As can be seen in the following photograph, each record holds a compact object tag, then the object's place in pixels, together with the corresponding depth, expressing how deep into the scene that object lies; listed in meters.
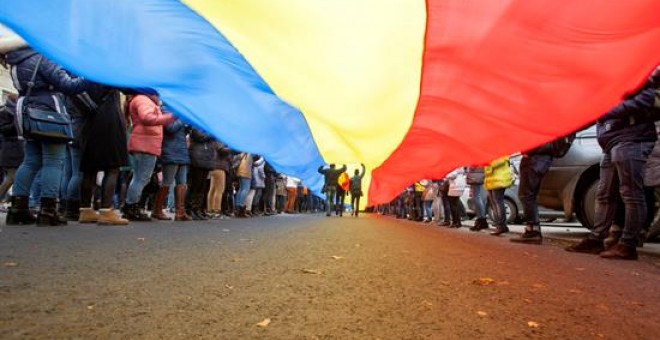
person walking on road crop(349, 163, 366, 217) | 14.12
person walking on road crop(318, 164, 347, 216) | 12.88
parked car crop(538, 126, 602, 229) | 5.34
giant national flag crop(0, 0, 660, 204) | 2.82
